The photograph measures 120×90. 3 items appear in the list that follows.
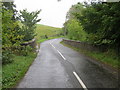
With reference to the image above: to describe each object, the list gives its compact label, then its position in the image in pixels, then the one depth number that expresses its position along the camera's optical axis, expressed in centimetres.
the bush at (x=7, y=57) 918
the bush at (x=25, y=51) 1343
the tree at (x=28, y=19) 2218
